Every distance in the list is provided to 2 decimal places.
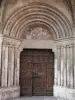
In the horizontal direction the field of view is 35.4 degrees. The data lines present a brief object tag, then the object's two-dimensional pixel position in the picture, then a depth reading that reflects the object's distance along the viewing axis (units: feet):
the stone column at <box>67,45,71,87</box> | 13.80
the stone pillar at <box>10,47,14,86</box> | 13.99
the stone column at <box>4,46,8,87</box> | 13.69
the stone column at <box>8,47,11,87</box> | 13.85
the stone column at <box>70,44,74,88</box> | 13.57
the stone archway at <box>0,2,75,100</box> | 13.66
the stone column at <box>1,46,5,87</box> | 13.52
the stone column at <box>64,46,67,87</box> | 13.99
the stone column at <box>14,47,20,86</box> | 14.34
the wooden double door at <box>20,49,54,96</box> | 15.12
